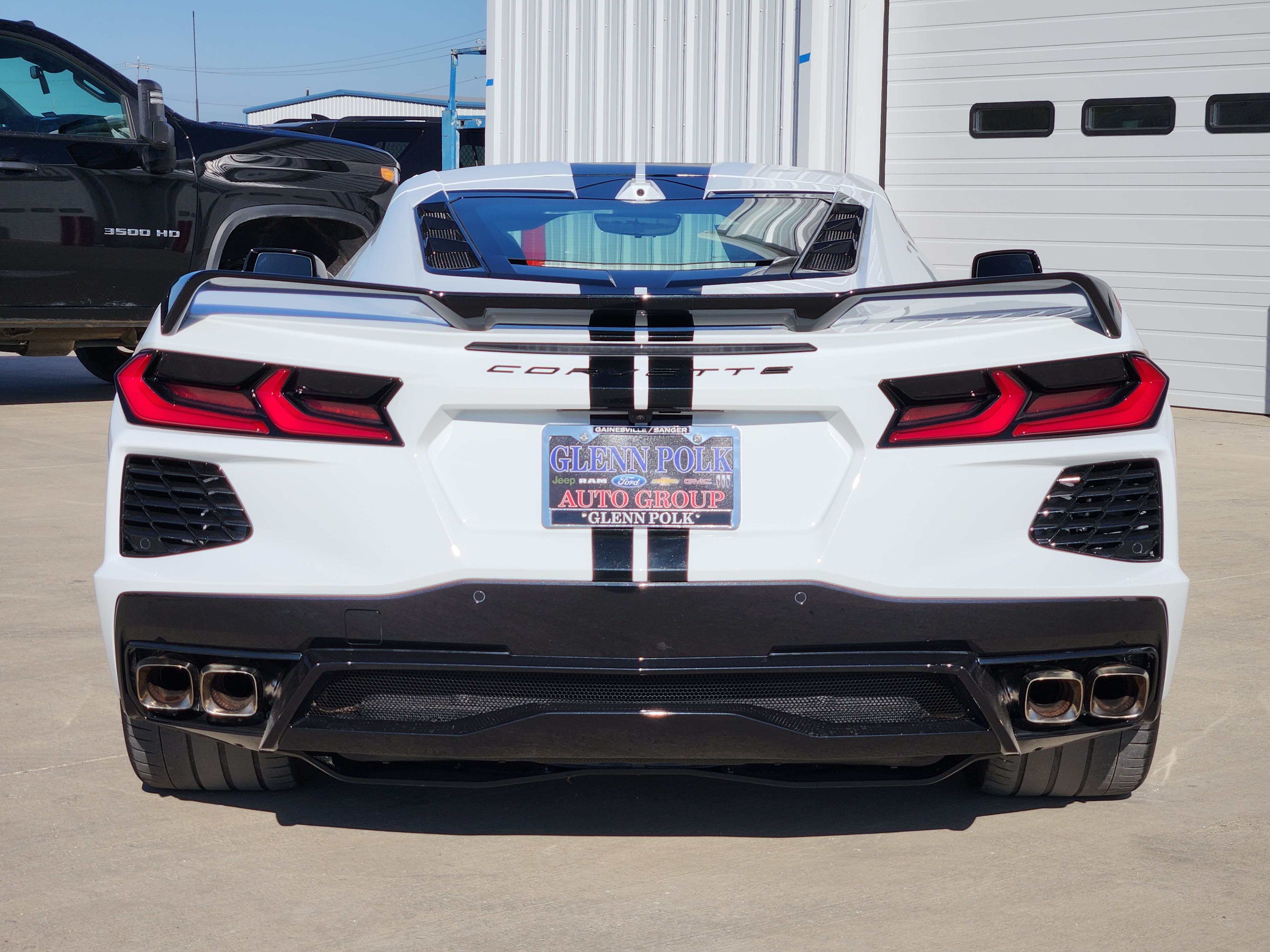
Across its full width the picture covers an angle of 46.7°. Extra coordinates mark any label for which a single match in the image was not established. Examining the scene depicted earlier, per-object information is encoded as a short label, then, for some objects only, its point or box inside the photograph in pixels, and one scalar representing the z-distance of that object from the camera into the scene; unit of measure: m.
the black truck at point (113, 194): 8.75
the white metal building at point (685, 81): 12.02
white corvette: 2.55
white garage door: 10.23
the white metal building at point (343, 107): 58.53
